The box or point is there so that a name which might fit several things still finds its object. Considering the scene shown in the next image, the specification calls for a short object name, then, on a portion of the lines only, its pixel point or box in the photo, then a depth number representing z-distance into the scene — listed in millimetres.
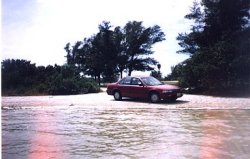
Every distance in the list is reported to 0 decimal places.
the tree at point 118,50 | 53469
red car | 18609
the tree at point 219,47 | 23453
